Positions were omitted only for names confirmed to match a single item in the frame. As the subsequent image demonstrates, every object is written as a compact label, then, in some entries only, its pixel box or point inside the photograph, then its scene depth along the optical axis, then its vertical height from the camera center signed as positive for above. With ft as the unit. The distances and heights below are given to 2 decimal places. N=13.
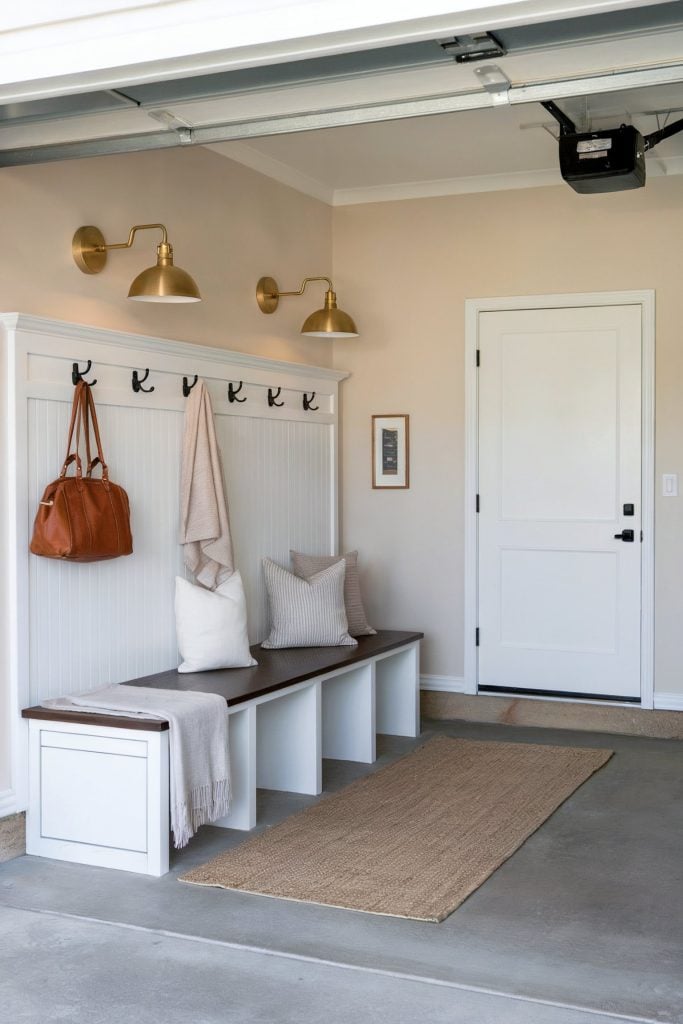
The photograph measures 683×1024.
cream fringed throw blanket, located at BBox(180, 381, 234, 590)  15.47 -0.12
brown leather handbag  12.66 -0.28
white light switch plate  18.57 +0.06
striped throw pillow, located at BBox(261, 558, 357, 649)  17.11 -1.84
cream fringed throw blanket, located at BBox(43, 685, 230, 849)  12.20 -2.81
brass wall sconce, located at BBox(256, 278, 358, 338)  18.28 +2.80
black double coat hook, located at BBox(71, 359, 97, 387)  13.55 +1.39
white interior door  18.89 -0.19
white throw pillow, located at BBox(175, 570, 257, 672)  14.73 -1.77
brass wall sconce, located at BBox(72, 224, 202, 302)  13.75 +2.65
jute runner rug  11.78 -4.12
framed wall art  20.48 +0.69
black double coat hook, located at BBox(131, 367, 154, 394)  14.63 +1.39
